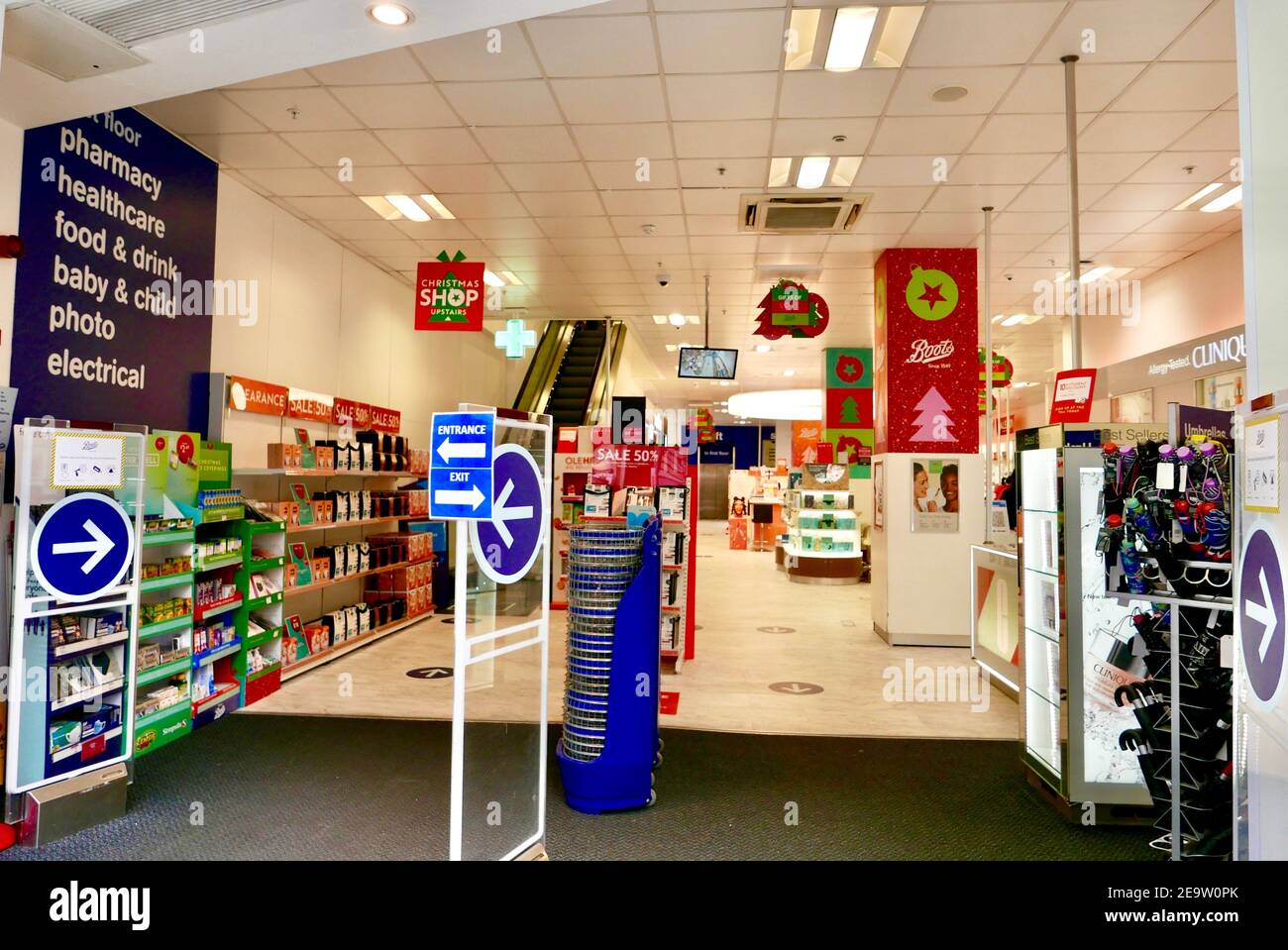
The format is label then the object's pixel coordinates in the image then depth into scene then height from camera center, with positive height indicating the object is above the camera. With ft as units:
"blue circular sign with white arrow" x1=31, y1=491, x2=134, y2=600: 10.98 -0.79
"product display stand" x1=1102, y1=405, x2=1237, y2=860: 8.80 -1.42
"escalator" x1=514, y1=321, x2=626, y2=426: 38.34 +6.31
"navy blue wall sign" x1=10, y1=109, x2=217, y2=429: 13.62 +4.46
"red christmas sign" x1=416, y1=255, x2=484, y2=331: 22.99 +6.01
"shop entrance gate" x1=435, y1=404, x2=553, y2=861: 8.96 -2.00
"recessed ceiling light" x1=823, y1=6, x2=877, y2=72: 13.04 +8.15
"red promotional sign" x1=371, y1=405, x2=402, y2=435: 26.16 +2.59
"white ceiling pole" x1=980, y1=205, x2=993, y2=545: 21.75 +2.63
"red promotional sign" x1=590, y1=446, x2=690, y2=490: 22.54 +0.85
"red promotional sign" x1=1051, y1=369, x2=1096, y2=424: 17.81 +2.37
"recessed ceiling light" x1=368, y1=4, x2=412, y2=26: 10.32 +6.57
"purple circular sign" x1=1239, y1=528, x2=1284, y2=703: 5.94 -0.98
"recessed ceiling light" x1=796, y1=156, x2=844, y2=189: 18.74 +8.15
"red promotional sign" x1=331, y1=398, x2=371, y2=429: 23.67 +2.56
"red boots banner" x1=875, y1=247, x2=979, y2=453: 25.67 +4.96
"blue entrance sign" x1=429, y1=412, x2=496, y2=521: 8.35 +0.30
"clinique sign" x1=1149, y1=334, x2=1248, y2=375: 20.65 +4.01
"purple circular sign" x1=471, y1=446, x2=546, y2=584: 9.18 -0.35
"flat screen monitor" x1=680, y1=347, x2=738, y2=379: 30.35 +5.22
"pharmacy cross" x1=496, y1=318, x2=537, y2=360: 28.37 +5.87
